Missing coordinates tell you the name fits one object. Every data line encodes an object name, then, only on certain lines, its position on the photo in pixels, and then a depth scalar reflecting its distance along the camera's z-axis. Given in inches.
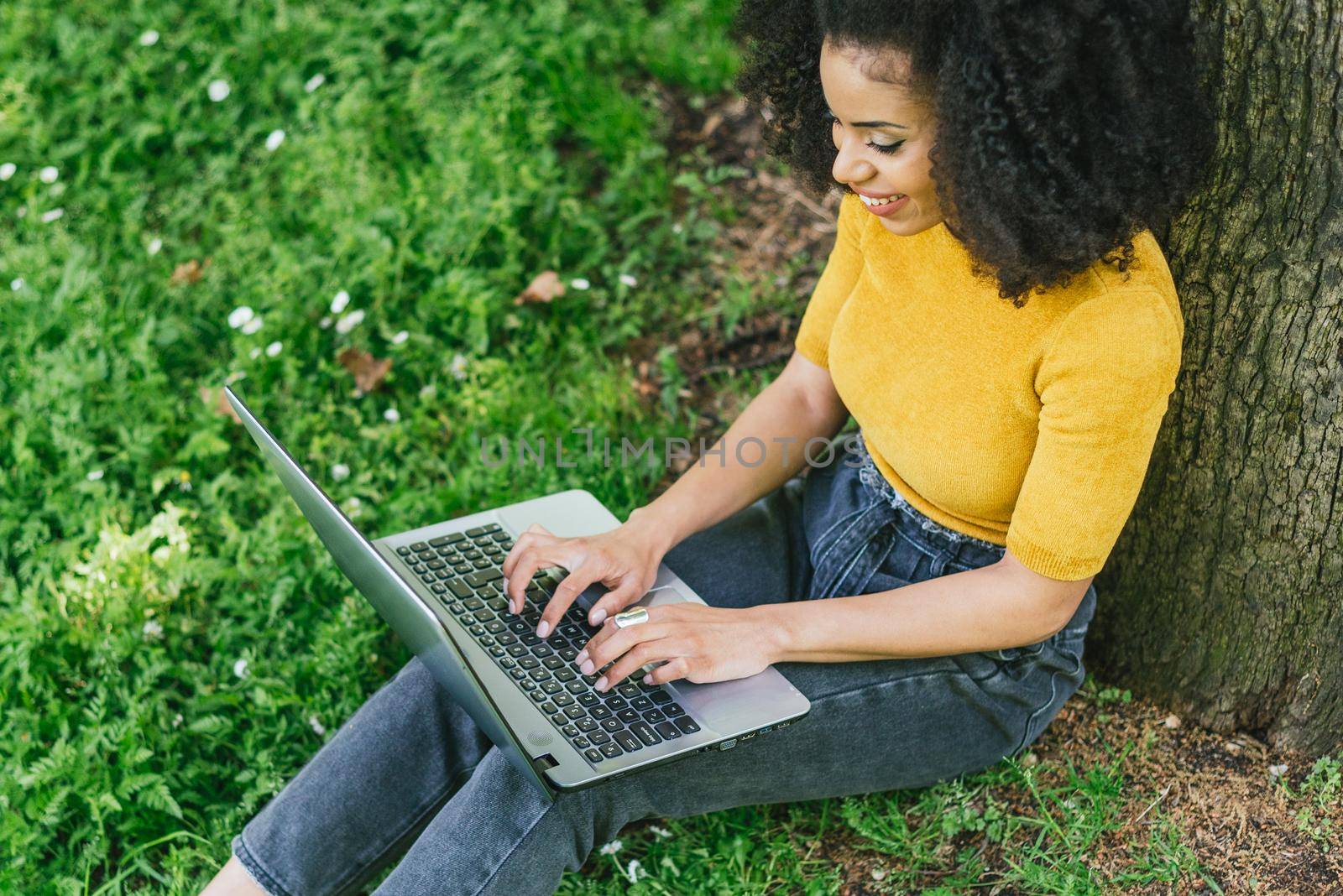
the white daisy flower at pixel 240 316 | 130.6
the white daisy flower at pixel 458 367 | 127.0
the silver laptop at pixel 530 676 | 65.1
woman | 61.0
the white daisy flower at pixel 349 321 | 128.7
